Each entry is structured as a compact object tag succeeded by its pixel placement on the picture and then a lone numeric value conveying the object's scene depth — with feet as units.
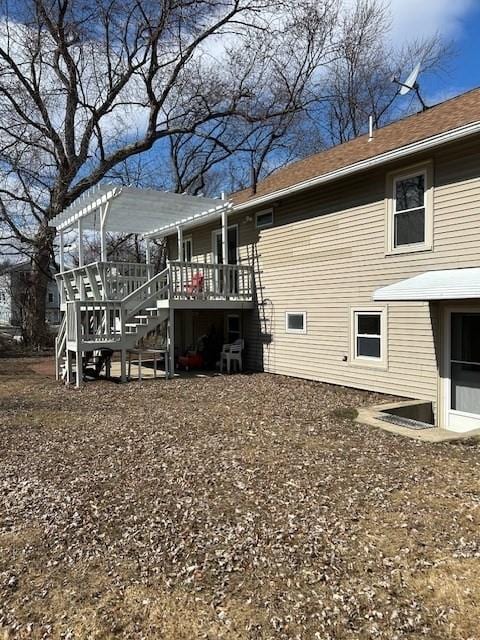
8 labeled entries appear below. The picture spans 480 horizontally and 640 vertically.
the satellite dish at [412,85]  35.55
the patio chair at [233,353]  42.55
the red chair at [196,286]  40.05
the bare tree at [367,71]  78.64
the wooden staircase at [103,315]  34.60
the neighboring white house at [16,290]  74.37
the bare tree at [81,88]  67.31
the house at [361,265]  25.29
